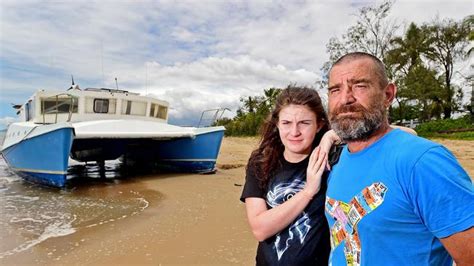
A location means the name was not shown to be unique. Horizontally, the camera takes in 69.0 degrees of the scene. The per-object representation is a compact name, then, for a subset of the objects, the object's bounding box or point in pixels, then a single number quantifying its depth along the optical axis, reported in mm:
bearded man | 1058
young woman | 1587
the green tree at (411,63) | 23016
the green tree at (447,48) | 25797
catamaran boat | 8391
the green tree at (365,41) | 19656
